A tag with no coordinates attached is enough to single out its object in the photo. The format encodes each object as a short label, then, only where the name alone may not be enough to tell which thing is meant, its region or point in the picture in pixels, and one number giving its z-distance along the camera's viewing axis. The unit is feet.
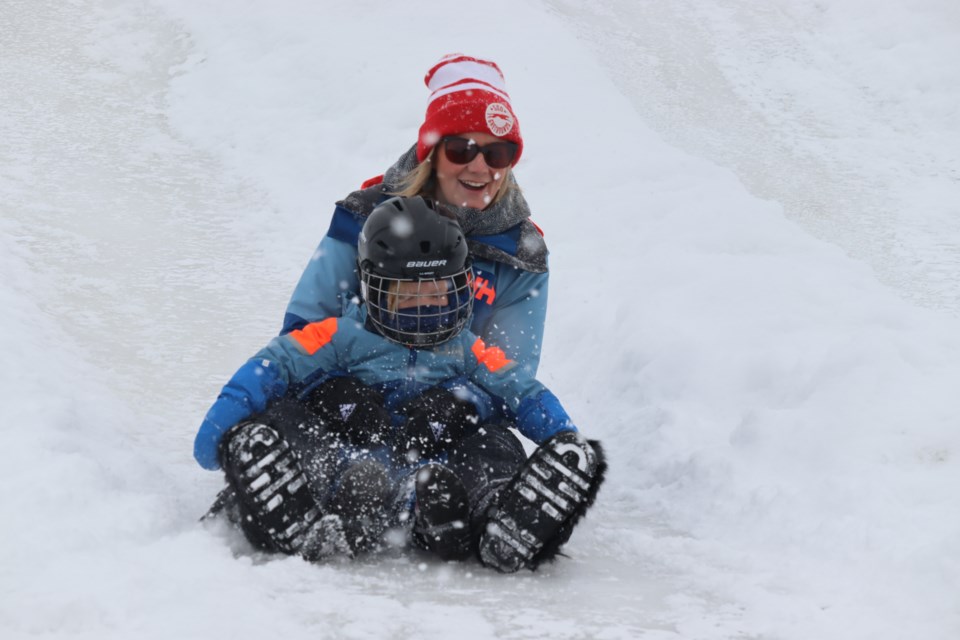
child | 19.80
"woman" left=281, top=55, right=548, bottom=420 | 26.35
